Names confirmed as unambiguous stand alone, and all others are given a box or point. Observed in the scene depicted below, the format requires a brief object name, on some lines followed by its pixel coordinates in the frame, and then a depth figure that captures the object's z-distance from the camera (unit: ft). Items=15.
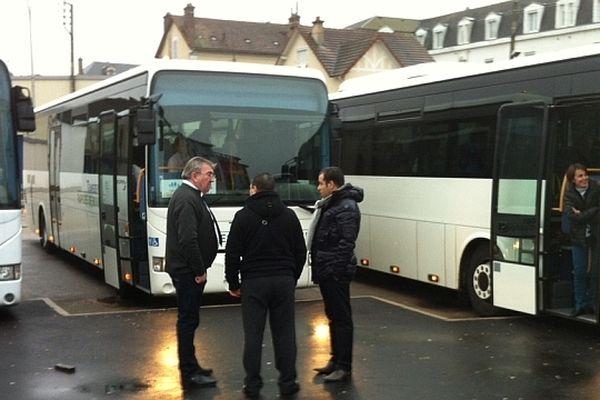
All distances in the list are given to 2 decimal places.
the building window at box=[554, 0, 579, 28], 210.79
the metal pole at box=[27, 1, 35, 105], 156.34
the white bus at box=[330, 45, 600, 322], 31.91
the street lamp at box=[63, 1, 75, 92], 153.79
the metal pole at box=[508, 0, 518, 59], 104.18
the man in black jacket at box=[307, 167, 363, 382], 24.44
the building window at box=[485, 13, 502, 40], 237.86
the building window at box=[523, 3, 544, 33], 221.87
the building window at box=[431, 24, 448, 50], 256.73
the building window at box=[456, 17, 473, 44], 247.09
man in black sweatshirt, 22.50
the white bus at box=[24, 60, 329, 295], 35.68
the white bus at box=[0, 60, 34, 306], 33.14
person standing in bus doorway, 30.48
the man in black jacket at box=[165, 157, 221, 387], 23.27
